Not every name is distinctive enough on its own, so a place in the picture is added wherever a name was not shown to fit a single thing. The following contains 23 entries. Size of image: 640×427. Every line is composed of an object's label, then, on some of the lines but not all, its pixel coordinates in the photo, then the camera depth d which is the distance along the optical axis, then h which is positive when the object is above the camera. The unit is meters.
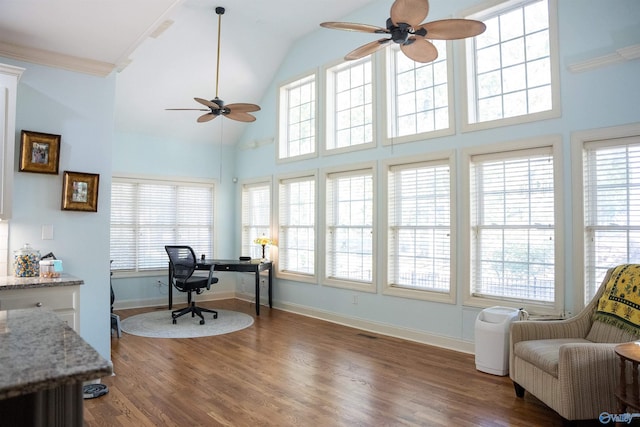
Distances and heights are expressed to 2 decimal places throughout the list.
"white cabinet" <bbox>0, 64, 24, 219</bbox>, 2.88 +0.67
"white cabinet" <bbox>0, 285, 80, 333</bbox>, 2.73 -0.48
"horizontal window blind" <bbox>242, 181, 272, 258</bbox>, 7.24 +0.25
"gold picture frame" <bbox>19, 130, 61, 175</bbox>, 3.15 +0.56
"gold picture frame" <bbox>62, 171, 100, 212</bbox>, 3.32 +0.29
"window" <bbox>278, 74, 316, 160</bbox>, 6.47 +1.73
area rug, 5.14 -1.26
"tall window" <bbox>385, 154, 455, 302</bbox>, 4.69 +0.01
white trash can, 3.69 -0.98
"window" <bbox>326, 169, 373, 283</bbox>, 5.54 +0.04
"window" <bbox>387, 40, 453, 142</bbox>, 4.80 +1.58
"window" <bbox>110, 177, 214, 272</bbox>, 6.77 +0.13
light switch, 3.25 -0.04
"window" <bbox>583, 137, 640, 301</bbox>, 3.49 +0.21
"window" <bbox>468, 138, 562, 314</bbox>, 3.94 +0.03
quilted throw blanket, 2.83 -0.49
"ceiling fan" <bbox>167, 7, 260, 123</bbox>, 4.98 +1.42
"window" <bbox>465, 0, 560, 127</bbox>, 4.03 +1.66
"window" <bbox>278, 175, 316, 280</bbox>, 6.36 +0.04
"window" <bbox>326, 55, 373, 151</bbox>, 5.64 +1.71
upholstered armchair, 2.57 -0.84
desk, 6.11 -0.55
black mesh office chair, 5.64 -0.58
